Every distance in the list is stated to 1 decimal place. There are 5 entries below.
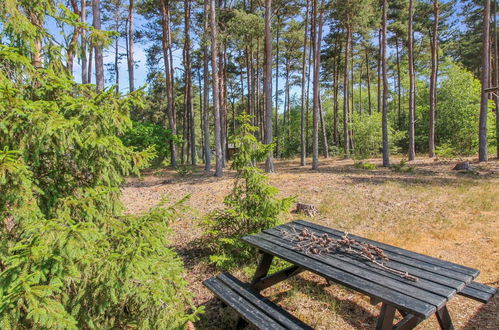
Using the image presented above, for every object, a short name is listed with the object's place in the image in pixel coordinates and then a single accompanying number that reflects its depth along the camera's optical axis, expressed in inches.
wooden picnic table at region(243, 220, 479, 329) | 83.5
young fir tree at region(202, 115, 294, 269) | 171.9
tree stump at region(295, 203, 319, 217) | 267.0
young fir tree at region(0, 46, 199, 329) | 64.5
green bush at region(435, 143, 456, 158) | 604.1
